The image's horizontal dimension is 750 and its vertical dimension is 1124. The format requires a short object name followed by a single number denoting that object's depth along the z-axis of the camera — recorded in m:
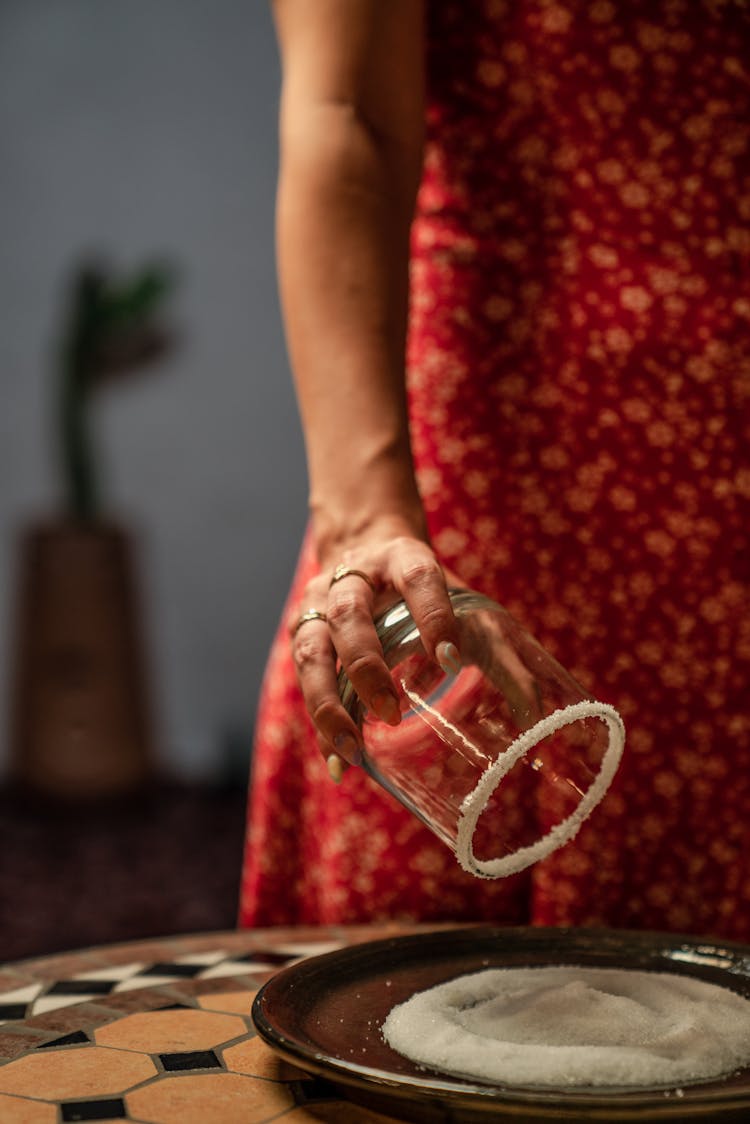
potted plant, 3.28
